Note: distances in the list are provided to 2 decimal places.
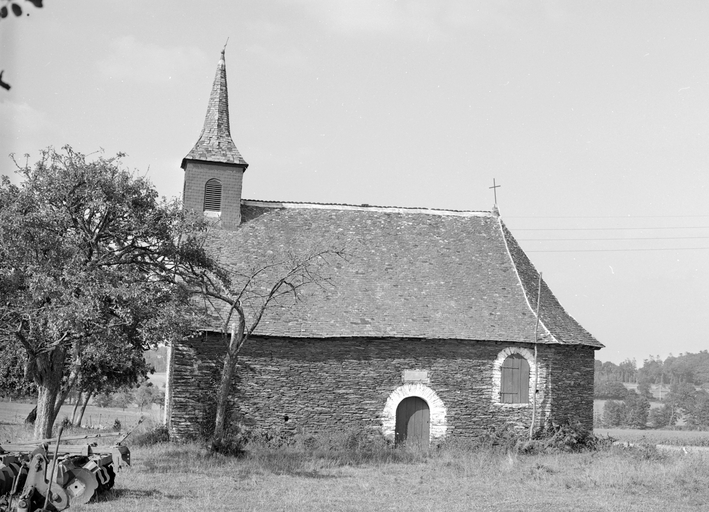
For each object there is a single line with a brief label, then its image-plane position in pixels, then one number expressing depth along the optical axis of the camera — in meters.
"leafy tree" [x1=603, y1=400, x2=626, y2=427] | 63.47
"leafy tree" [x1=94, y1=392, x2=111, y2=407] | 60.34
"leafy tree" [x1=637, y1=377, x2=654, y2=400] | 83.75
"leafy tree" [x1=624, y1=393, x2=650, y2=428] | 61.97
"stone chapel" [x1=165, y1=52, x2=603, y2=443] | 23.39
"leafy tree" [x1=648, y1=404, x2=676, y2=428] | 63.69
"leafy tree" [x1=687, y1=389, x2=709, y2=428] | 62.06
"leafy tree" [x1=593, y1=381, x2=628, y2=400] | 80.88
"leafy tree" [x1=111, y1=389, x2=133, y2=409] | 62.54
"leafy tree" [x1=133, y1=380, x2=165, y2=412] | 61.65
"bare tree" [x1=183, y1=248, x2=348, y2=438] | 20.67
